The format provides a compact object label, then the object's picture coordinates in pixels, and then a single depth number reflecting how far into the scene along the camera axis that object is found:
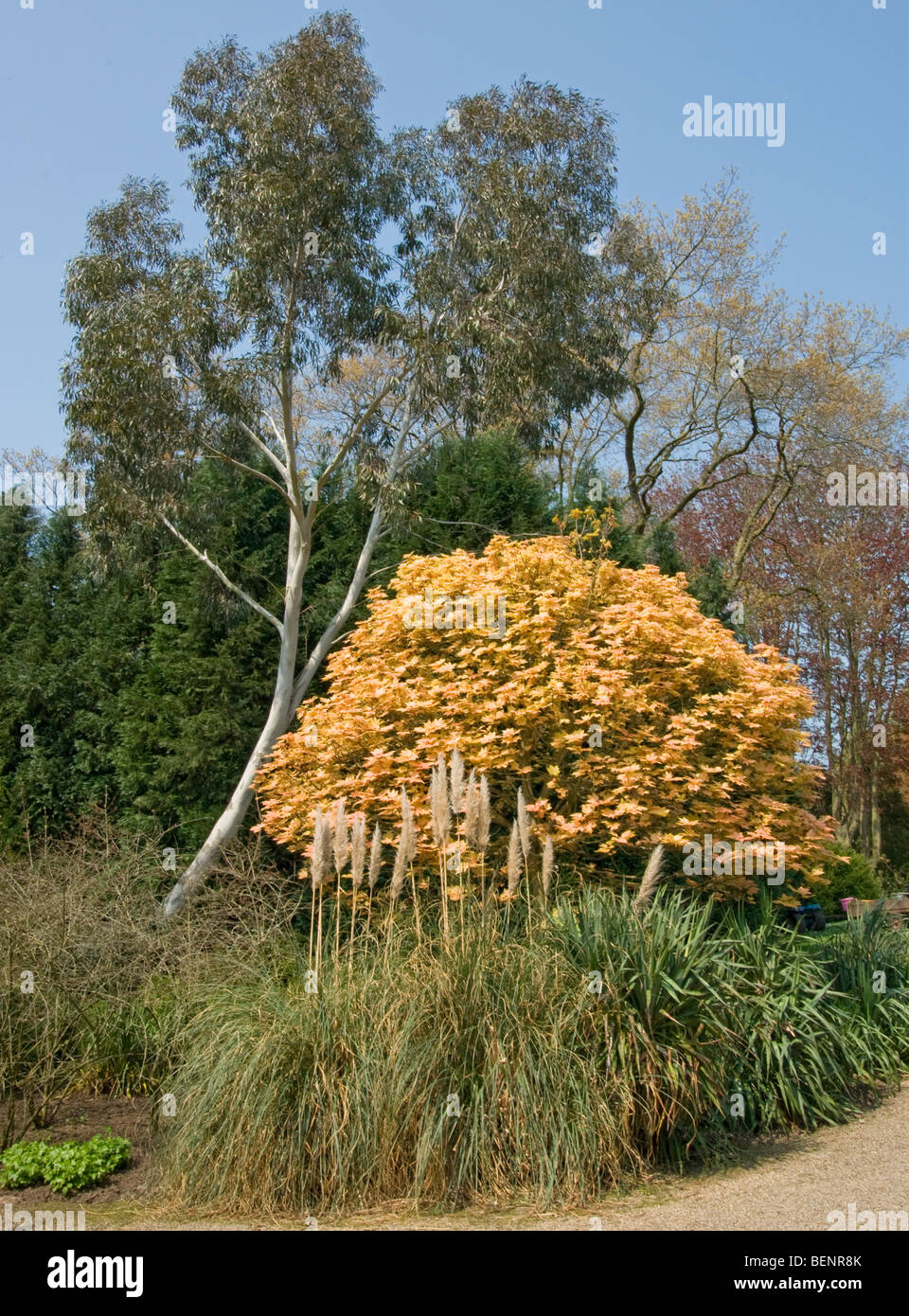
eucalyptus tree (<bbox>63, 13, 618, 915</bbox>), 11.09
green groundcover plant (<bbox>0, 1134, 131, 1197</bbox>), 5.81
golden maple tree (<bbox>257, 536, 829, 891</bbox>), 7.64
